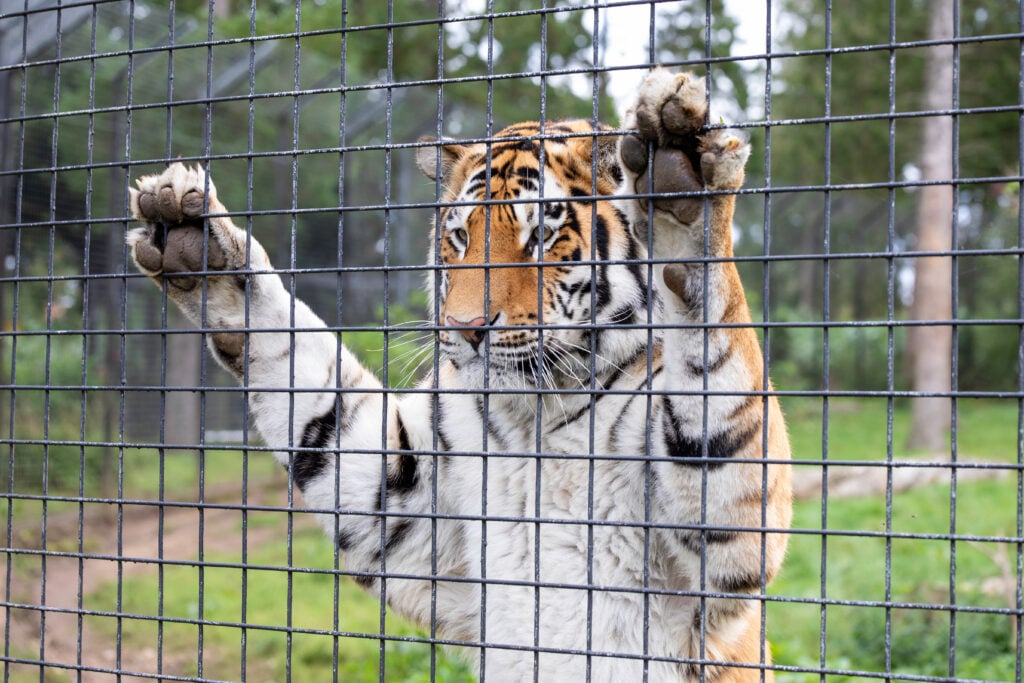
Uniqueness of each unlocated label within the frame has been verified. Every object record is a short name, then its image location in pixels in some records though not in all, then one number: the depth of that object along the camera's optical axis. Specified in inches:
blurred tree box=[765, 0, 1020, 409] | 561.9
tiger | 102.5
